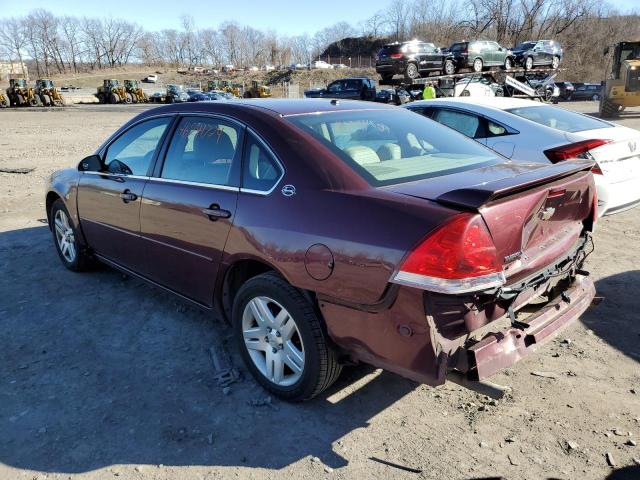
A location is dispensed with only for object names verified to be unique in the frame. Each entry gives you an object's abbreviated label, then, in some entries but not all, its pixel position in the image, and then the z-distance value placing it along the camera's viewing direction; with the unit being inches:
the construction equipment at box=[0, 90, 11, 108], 1793.8
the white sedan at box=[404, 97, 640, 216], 221.3
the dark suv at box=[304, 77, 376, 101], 1203.2
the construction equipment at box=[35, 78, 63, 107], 1833.2
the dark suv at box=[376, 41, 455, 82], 987.9
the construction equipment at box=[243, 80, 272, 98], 1887.3
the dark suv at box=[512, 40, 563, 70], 1216.2
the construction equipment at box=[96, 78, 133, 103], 2062.0
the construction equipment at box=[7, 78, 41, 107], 1802.0
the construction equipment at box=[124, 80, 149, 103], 2164.1
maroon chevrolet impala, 91.5
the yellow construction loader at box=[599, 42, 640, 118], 892.6
